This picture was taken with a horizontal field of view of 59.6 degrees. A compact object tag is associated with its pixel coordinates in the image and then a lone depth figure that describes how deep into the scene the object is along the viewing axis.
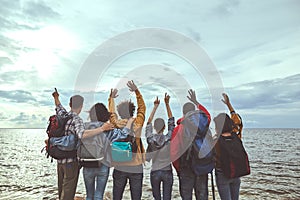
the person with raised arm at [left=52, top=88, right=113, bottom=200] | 5.25
